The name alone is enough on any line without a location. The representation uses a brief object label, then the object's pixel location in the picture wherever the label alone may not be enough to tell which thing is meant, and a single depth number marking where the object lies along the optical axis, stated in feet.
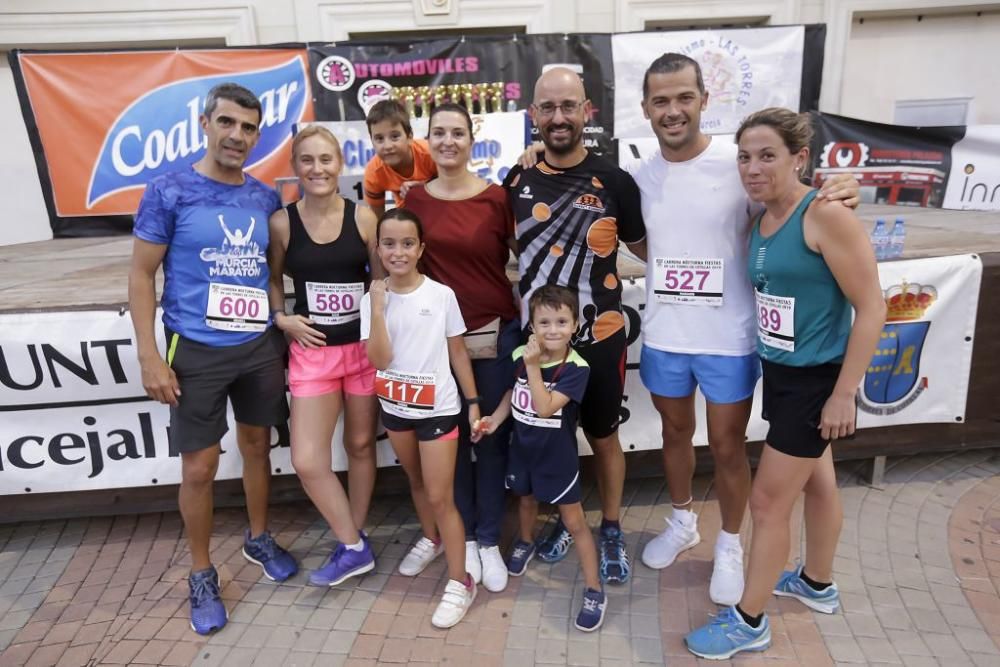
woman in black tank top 7.45
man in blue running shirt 7.00
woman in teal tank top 5.74
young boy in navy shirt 6.88
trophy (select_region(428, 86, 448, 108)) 20.45
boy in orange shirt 8.23
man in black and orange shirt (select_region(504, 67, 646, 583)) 6.93
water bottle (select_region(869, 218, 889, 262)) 9.81
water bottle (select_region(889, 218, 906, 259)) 9.69
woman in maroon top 7.14
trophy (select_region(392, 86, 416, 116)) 20.22
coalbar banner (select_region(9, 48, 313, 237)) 19.04
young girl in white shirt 6.91
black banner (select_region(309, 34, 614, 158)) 19.84
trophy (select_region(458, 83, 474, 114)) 20.47
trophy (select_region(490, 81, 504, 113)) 20.49
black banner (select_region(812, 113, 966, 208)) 22.50
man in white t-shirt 6.84
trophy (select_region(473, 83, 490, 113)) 20.47
